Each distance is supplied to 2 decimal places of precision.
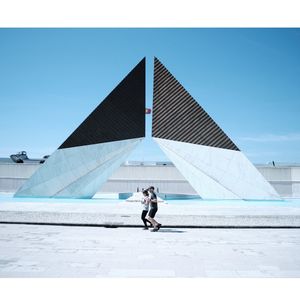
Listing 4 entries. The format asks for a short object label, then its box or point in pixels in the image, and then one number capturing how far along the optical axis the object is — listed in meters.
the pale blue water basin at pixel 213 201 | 14.03
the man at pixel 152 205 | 7.14
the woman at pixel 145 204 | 7.14
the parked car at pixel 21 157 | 30.39
